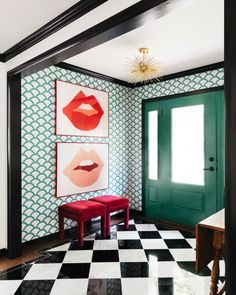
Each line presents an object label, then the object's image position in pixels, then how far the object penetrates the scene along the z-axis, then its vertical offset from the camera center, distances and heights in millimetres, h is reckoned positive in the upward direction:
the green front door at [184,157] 3434 -168
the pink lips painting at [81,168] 3334 -317
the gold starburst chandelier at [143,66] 2908 +1180
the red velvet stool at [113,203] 3338 -826
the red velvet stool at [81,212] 2979 -856
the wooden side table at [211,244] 1643 -712
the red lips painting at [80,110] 3326 +552
